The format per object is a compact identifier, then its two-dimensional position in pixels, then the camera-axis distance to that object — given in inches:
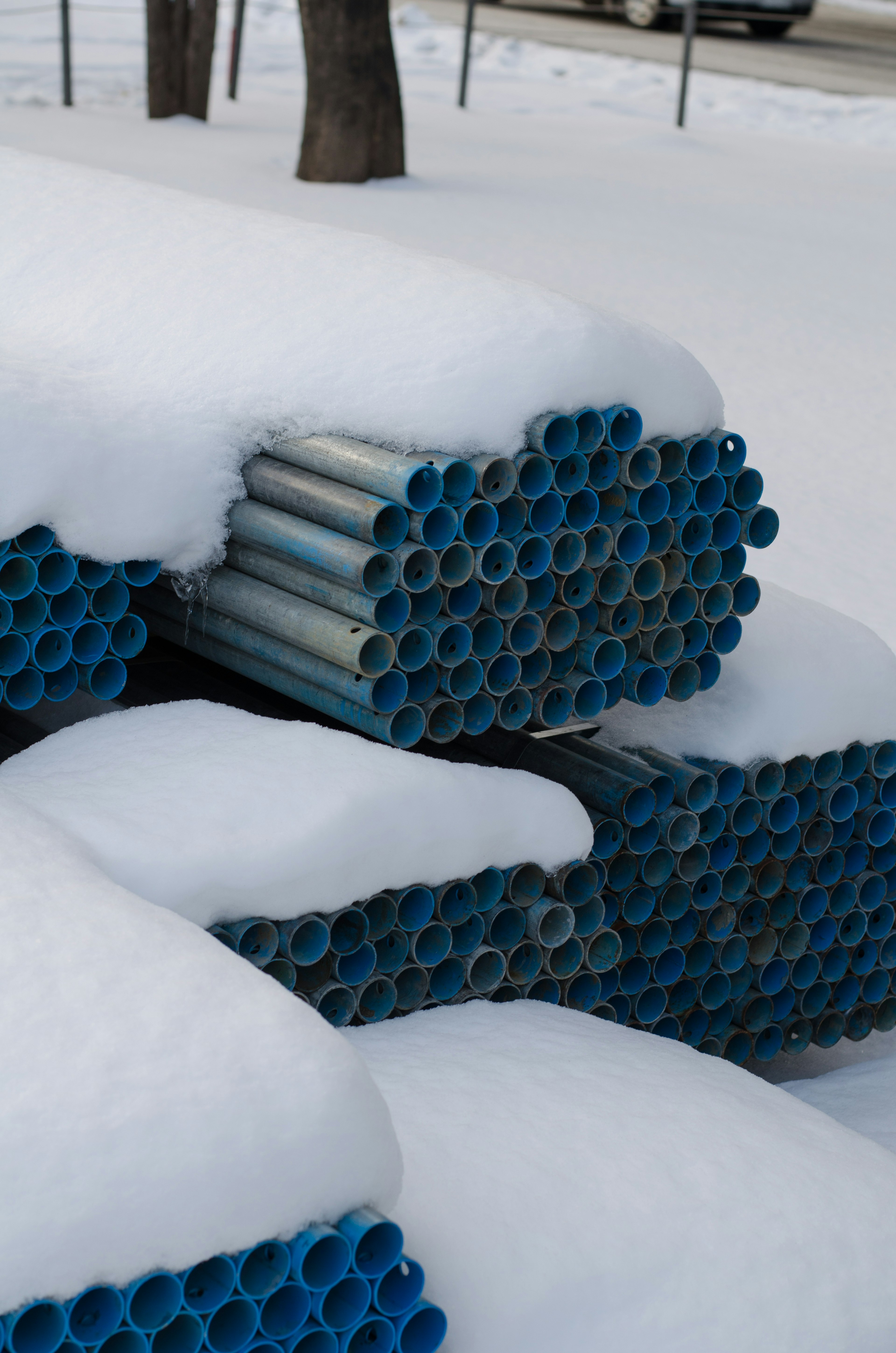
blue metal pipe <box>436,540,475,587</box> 136.6
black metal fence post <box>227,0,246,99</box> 609.0
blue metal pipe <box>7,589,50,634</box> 135.8
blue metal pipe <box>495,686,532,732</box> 147.6
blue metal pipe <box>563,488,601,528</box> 144.6
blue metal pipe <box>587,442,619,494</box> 145.7
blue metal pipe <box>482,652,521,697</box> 145.0
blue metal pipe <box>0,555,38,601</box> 134.1
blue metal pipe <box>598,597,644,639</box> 151.6
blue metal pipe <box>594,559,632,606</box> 149.3
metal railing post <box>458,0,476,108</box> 597.3
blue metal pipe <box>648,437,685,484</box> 149.8
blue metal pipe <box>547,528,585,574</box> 143.8
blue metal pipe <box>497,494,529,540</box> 139.9
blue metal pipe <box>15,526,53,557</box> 134.6
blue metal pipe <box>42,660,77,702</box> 140.7
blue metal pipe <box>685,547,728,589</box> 156.0
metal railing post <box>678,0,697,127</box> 589.9
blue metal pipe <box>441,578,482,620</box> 139.8
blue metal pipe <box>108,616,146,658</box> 143.9
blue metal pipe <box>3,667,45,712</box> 138.6
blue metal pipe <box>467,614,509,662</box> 142.5
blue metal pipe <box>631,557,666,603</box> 152.0
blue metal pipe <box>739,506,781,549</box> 159.0
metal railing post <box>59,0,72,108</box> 535.2
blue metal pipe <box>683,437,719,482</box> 152.6
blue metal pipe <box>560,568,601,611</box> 147.5
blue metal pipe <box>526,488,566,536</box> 142.0
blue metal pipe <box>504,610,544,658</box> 144.9
